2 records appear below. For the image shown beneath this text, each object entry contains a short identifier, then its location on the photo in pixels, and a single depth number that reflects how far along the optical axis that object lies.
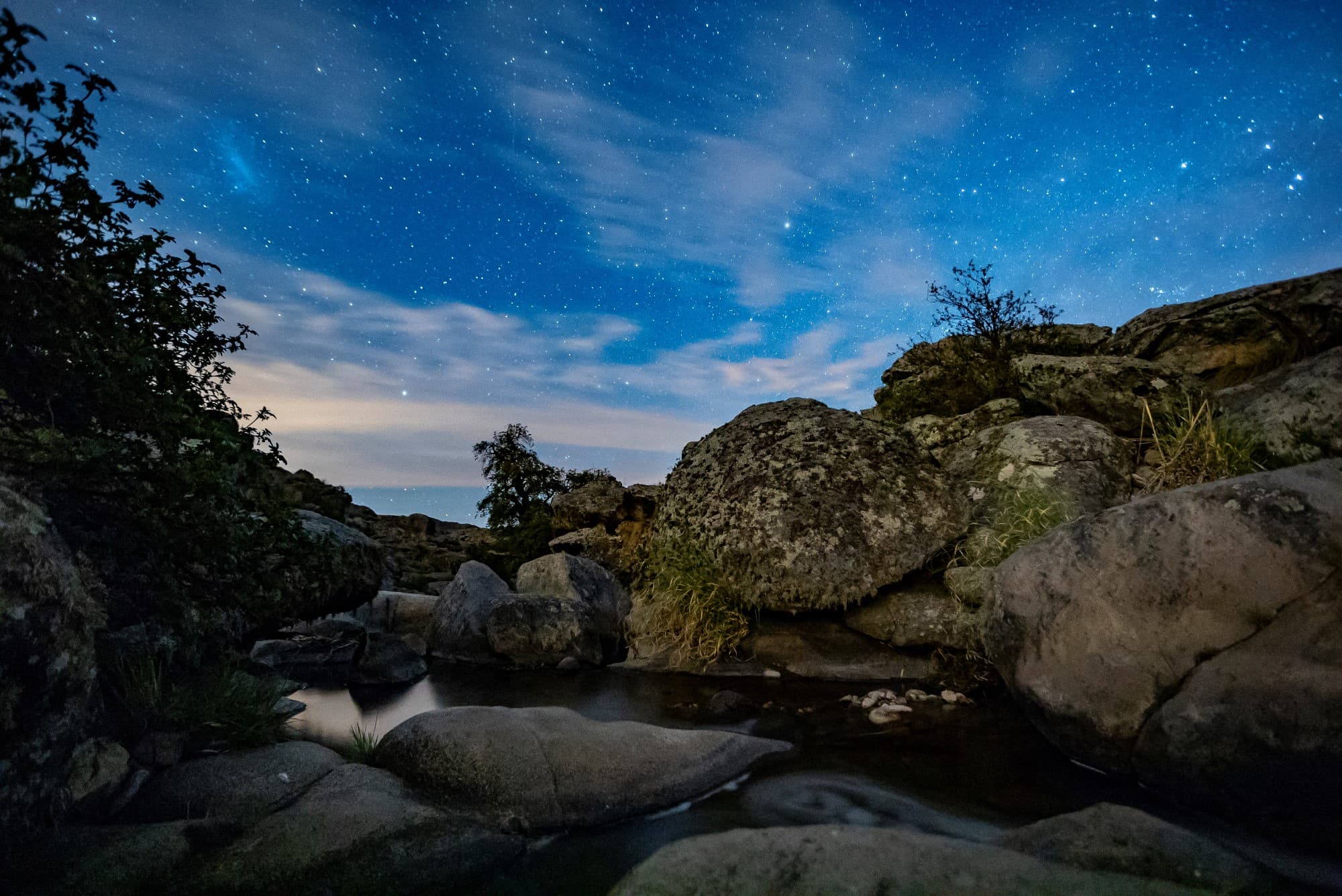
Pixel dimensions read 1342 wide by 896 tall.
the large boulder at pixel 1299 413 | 7.32
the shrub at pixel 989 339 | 13.22
